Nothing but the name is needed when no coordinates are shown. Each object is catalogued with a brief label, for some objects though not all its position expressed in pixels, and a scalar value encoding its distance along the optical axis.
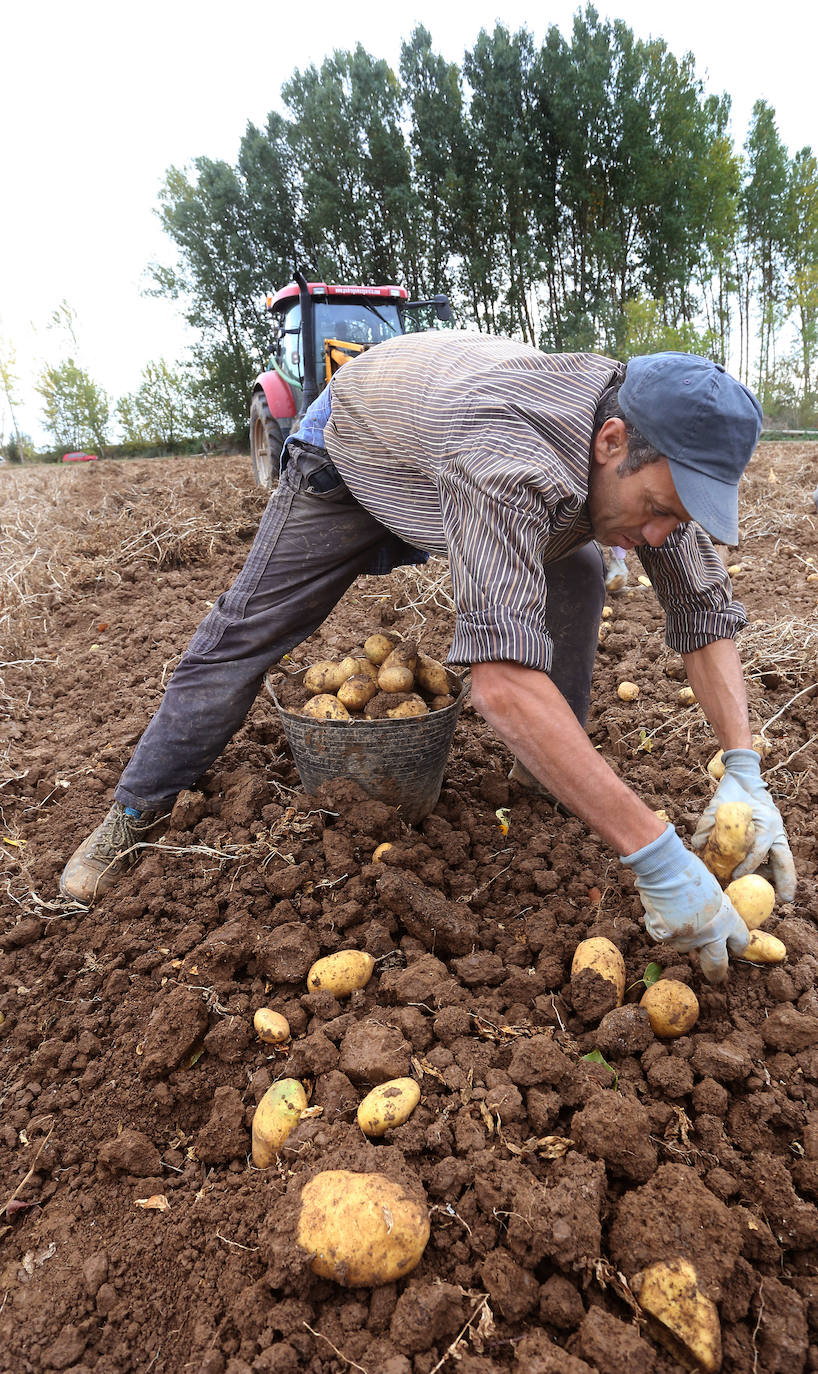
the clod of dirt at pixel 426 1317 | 1.29
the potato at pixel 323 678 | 2.87
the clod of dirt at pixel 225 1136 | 1.74
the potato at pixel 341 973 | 1.98
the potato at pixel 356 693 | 2.78
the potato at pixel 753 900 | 1.99
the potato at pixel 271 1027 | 1.89
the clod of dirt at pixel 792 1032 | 1.74
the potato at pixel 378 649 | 3.03
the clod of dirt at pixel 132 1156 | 1.73
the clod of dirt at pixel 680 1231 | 1.35
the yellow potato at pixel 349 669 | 2.90
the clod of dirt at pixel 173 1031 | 1.88
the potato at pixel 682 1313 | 1.25
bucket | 2.53
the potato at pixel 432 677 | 2.88
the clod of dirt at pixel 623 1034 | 1.74
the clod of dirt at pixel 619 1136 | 1.51
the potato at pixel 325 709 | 2.63
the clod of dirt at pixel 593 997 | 1.83
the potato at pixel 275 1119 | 1.66
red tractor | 7.23
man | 1.73
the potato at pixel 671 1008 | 1.77
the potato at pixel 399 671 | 2.79
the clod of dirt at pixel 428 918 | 2.11
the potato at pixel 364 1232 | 1.34
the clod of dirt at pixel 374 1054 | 1.70
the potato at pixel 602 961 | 1.87
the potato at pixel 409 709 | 2.65
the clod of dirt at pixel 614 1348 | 1.23
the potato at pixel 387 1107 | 1.59
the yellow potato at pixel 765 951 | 1.91
